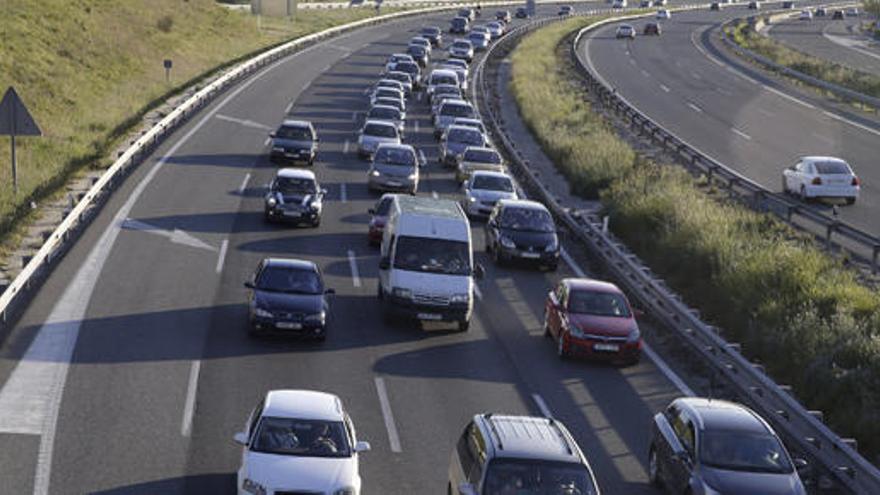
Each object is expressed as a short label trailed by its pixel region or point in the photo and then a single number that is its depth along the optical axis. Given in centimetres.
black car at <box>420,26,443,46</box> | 10144
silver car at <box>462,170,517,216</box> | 3859
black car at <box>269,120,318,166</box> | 4506
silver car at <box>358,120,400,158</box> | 4791
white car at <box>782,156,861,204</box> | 4066
